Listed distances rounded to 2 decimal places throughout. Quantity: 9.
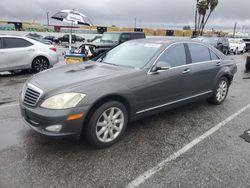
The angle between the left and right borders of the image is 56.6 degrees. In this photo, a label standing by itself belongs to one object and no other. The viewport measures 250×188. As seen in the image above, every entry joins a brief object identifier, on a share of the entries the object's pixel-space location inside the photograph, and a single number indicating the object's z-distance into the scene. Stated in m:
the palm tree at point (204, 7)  35.19
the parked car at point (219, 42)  17.89
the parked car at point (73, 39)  35.76
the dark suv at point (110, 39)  11.52
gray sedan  3.03
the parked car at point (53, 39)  35.28
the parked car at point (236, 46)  23.68
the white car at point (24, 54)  8.30
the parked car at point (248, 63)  11.70
